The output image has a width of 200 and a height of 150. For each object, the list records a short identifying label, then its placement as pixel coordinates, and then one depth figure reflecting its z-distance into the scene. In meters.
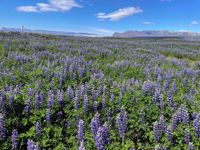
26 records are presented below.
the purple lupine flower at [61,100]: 3.18
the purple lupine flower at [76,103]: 3.07
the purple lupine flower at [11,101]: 3.02
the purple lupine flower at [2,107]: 2.92
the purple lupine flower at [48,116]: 2.85
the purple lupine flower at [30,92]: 3.29
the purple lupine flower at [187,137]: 2.46
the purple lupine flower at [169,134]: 2.48
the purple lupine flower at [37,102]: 3.05
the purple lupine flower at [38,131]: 2.64
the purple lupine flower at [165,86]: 4.10
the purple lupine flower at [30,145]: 2.30
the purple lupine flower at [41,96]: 3.15
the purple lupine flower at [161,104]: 3.18
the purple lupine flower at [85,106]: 3.03
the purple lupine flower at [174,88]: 4.06
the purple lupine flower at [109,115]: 2.96
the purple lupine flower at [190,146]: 2.30
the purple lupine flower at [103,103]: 3.17
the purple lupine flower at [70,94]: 3.35
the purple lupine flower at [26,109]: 2.95
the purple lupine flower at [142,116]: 2.90
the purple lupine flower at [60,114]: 3.02
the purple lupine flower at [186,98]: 3.46
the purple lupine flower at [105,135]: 2.41
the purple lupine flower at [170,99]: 3.31
